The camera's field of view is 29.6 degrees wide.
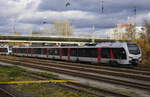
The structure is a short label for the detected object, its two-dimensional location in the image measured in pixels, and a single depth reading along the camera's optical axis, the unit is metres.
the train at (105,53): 30.78
